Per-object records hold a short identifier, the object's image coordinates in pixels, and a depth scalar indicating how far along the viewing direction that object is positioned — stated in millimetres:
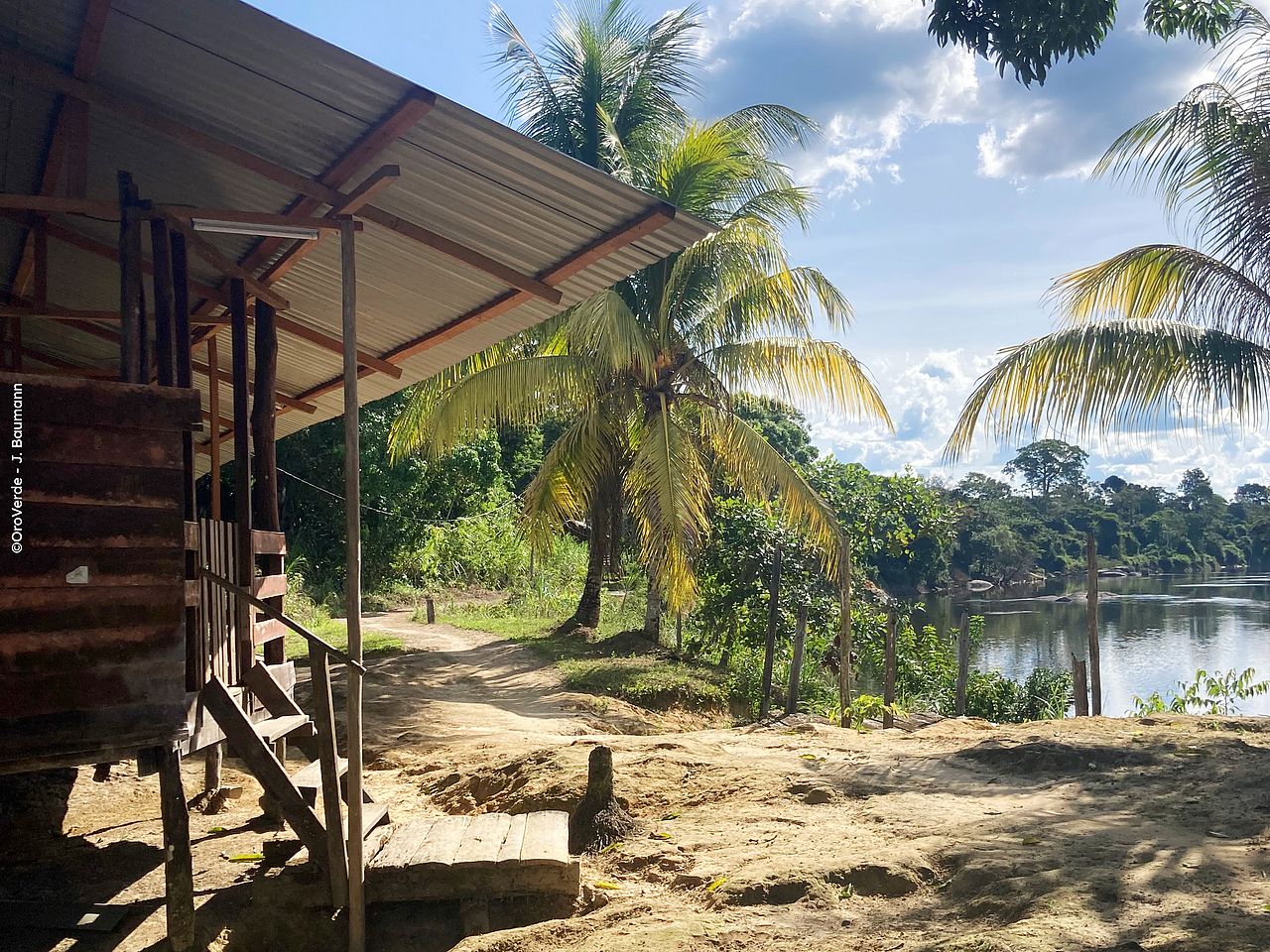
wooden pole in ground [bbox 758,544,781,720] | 11961
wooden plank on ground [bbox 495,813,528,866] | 4648
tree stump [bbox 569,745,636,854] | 5725
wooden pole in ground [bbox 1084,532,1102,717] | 11211
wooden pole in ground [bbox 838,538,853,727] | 11484
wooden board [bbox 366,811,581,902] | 4645
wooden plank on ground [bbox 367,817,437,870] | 4680
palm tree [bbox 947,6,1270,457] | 9102
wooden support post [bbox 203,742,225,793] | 6695
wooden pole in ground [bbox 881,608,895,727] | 12453
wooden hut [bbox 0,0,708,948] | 3988
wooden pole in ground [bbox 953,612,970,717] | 11828
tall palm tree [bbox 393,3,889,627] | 13070
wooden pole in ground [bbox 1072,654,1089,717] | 10992
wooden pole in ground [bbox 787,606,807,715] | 10938
